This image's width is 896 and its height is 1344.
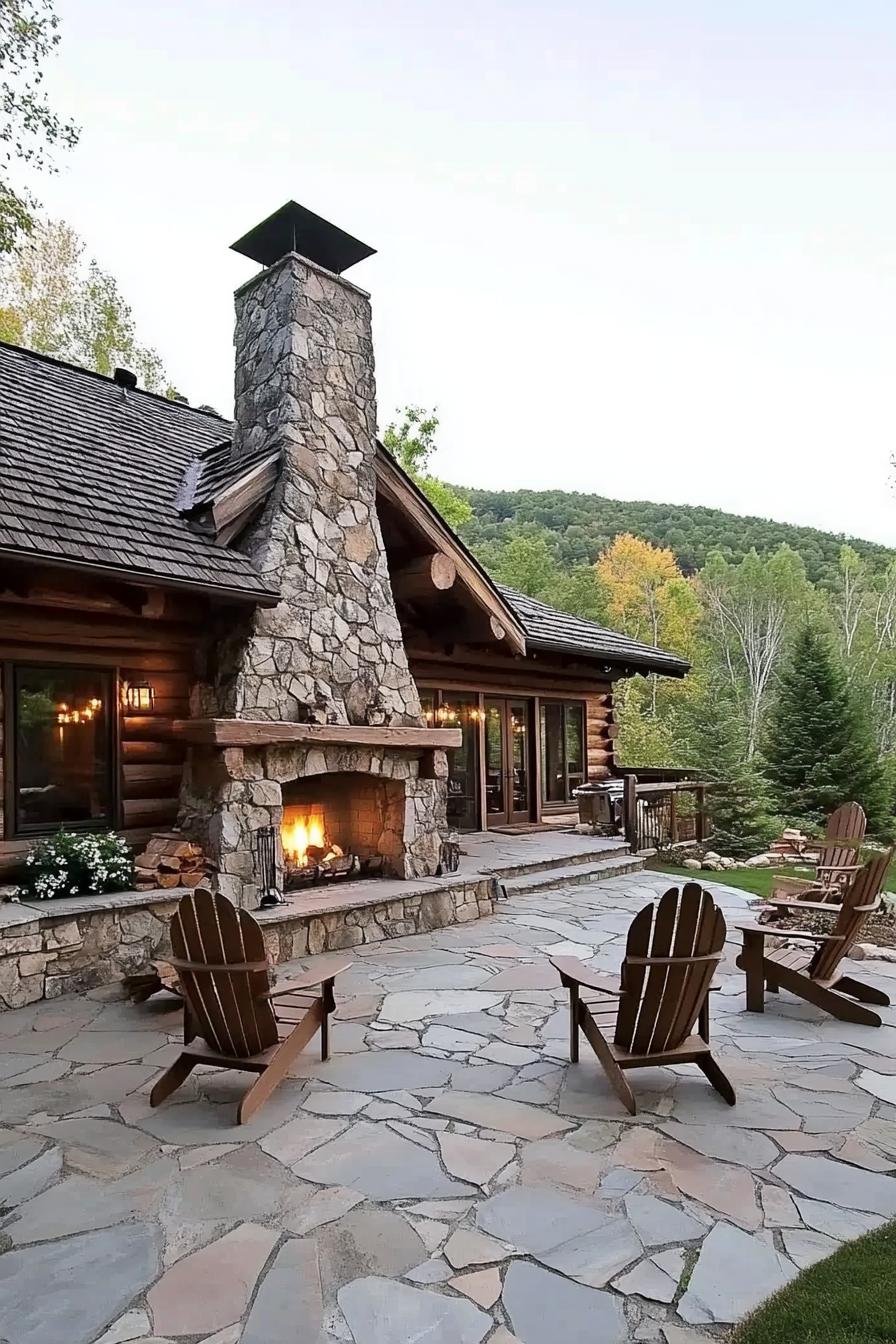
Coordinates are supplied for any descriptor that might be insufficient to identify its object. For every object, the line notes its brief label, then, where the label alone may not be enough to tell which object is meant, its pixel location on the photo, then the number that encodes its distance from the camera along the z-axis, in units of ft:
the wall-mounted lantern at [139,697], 25.25
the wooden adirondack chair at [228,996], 13.28
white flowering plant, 21.29
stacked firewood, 22.65
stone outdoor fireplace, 24.21
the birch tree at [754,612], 108.58
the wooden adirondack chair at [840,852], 25.06
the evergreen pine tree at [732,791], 44.98
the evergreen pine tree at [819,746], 51.34
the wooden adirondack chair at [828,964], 17.56
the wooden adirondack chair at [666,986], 13.37
